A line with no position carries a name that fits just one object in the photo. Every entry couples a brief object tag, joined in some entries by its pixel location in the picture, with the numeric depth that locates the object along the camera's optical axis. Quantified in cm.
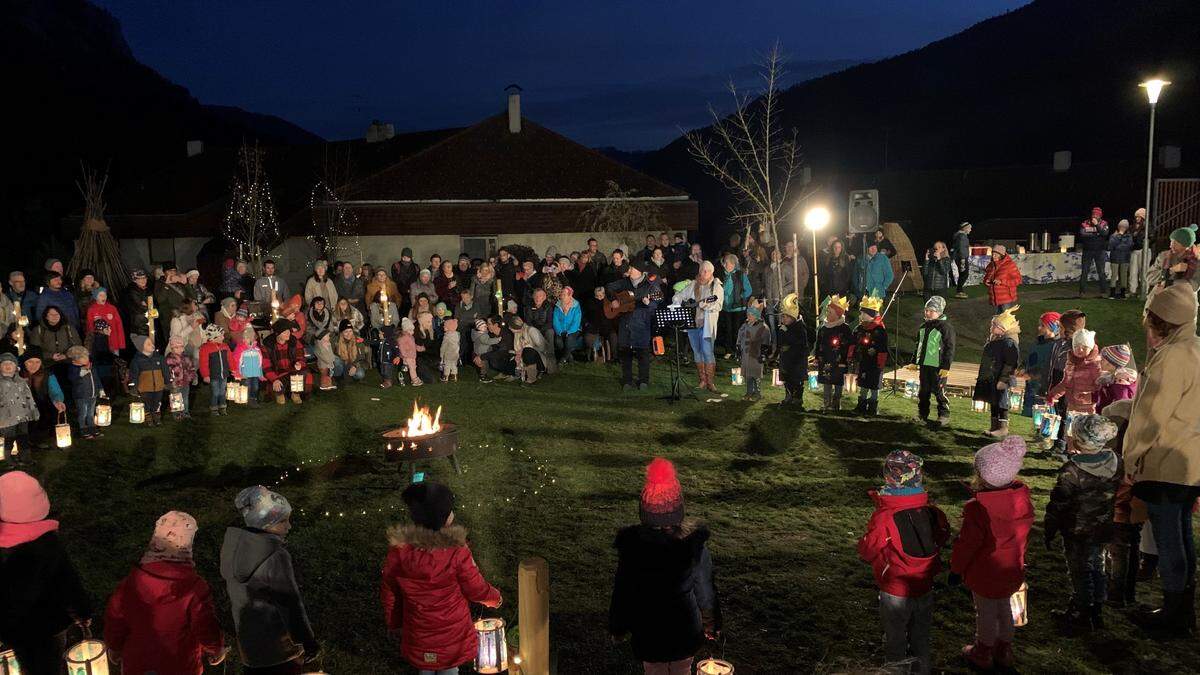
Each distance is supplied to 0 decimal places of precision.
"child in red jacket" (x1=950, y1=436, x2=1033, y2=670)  579
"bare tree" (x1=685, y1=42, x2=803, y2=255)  1928
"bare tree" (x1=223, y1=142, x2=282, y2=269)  2619
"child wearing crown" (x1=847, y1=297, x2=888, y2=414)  1273
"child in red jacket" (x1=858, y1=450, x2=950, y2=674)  539
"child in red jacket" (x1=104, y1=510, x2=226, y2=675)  487
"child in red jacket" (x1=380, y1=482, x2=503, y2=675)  499
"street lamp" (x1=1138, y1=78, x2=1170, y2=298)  1917
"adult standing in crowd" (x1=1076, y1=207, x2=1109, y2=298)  2209
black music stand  1380
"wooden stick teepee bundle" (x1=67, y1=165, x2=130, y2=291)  1808
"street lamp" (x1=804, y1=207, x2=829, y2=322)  1736
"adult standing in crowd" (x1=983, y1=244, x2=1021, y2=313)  1753
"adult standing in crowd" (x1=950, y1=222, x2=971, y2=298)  2361
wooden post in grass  521
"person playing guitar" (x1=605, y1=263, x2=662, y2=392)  1485
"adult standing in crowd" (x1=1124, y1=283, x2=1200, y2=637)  614
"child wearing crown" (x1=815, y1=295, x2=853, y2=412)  1301
